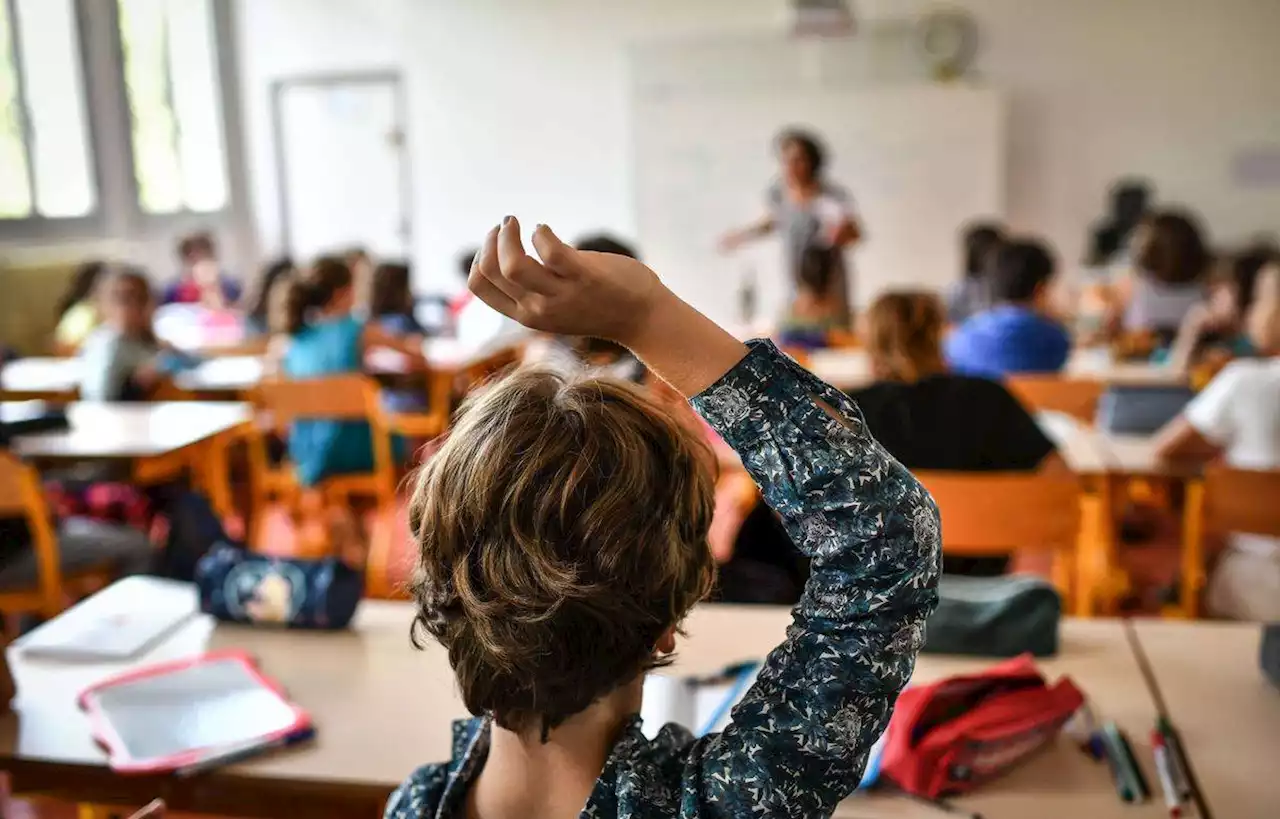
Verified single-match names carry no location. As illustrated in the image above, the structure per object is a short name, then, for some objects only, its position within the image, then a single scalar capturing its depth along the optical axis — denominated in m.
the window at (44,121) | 4.24
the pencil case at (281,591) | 1.56
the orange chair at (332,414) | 3.31
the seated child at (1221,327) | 3.61
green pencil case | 1.44
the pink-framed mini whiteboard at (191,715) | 1.22
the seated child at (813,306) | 4.32
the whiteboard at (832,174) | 6.62
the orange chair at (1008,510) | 1.86
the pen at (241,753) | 1.20
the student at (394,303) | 4.75
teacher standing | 5.25
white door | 7.68
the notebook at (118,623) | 1.52
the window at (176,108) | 6.18
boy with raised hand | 0.75
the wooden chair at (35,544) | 2.42
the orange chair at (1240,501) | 2.03
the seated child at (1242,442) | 2.21
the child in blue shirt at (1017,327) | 3.31
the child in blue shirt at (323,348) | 3.58
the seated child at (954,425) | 2.14
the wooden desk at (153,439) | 2.86
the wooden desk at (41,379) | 4.04
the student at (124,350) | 3.72
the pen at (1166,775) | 1.09
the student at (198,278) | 6.14
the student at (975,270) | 4.89
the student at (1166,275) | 4.06
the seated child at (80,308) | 5.14
